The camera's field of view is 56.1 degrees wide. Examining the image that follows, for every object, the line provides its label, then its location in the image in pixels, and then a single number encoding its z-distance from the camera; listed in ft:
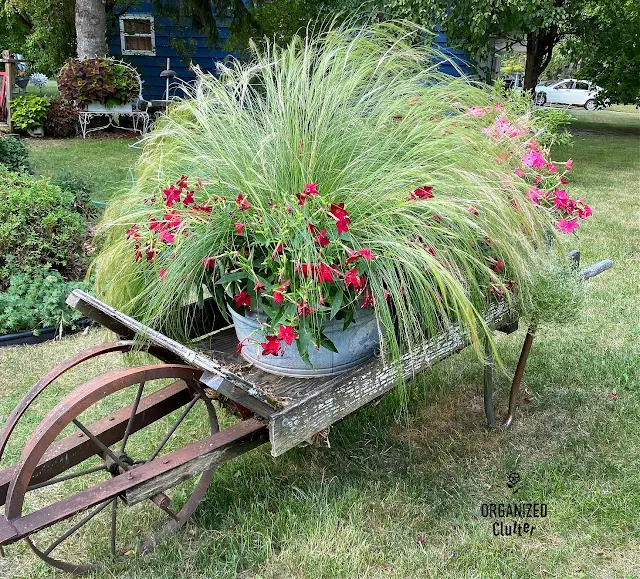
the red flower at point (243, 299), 5.56
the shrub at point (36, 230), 12.21
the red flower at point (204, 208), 5.82
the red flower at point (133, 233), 6.23
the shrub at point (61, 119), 35.47
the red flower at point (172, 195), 5.81
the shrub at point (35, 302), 11.27
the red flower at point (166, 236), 5.68
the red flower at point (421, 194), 5.87
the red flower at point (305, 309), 5.24
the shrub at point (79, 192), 15.53
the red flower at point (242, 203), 5.64
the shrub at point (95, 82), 33.40
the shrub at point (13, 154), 18.38
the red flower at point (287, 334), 5.13
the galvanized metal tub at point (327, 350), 5.93
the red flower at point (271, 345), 5.31
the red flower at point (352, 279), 5.17
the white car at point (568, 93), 86.12
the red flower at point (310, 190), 5.55
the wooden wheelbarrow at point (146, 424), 5.04
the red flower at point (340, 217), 5.30
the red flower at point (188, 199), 5.73
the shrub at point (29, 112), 34.45
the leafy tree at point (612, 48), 34.09
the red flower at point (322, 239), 5.38
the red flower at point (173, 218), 5.85
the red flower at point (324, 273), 5.17
